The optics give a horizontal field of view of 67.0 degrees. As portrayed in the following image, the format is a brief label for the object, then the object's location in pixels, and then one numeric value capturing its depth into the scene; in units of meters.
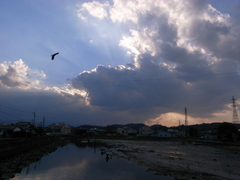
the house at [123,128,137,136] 135.38
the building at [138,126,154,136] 144.00
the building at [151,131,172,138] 112.59
